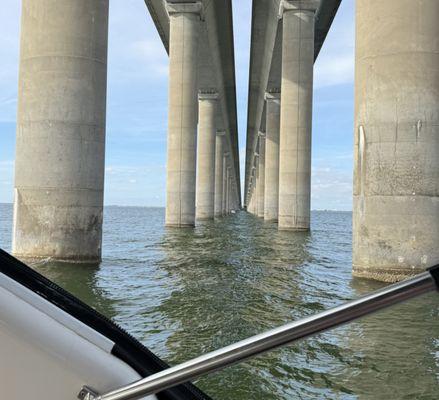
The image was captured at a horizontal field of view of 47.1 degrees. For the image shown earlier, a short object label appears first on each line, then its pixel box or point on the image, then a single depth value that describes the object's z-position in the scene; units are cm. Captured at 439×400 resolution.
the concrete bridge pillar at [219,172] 5643
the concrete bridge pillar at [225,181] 7100
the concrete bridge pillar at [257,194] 6462
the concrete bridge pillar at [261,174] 5846
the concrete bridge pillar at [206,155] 4031
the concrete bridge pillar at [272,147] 4016
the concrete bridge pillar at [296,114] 2498
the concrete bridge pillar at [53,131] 966
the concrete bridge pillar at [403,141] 826
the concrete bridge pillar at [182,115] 2666
